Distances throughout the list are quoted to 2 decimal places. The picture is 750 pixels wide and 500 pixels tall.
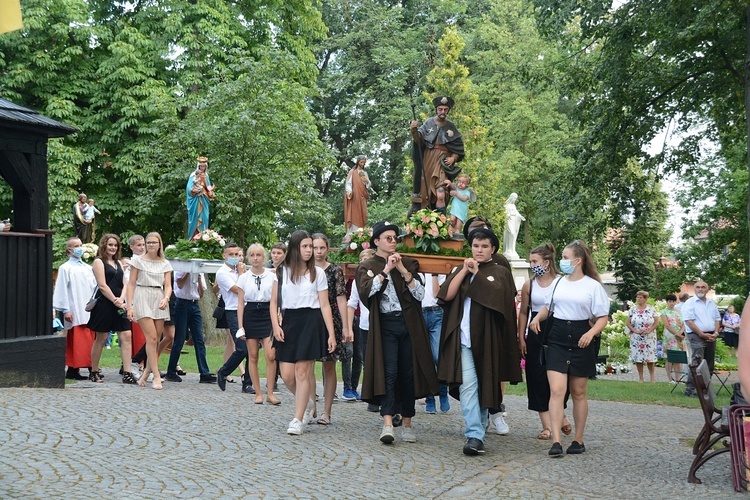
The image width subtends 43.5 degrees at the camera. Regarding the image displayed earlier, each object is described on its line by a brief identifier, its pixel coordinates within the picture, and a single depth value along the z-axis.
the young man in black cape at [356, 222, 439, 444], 8.83
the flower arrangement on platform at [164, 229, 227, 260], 18.08
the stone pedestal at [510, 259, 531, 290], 30.83
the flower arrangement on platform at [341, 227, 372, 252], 17.81
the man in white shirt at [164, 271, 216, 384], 13.59
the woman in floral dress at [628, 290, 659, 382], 18.20
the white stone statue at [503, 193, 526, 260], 34.47
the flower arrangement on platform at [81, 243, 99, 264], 18.52
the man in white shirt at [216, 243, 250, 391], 12.80
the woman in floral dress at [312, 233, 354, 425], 9.86
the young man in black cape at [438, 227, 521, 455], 8.50
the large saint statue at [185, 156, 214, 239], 20.84
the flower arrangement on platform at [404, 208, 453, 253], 11.38
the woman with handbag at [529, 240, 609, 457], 8.57
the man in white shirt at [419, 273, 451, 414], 11.16
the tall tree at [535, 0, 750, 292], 18.31
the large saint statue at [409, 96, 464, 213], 14.38
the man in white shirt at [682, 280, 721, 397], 15.17
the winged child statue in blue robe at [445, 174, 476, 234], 15.13
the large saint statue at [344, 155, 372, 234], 20.92
